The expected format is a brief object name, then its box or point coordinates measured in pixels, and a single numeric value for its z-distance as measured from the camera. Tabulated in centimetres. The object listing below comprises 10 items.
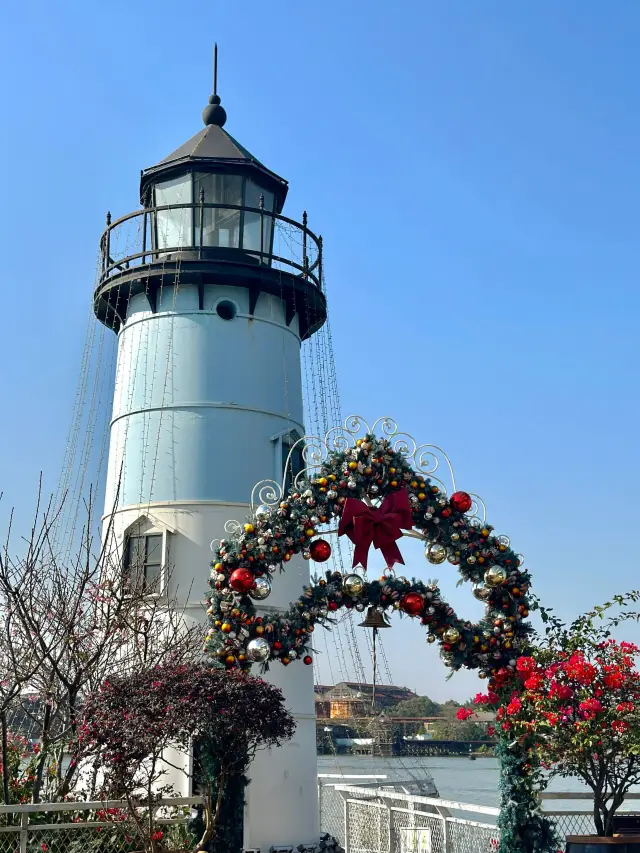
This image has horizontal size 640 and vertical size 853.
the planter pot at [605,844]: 1021
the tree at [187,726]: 1018
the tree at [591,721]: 1015
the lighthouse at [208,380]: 1616
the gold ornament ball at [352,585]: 1224
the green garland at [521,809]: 1131
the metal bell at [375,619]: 1243
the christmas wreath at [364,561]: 1199
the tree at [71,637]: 1272
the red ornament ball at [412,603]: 1233
